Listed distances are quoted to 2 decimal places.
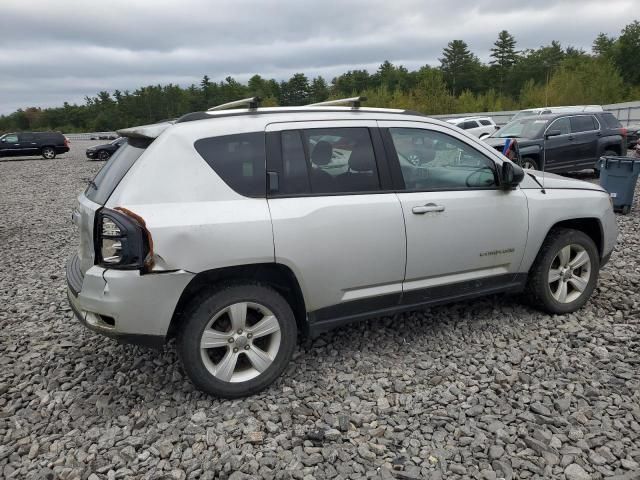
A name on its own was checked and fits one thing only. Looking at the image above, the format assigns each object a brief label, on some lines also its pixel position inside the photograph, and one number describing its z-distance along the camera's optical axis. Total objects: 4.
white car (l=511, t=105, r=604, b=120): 21.54
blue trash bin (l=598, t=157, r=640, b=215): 8.52
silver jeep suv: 2.93
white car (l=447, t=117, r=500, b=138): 24.93
